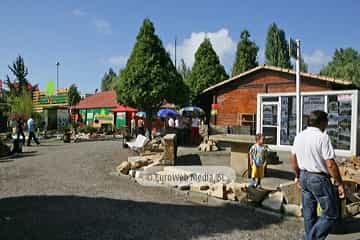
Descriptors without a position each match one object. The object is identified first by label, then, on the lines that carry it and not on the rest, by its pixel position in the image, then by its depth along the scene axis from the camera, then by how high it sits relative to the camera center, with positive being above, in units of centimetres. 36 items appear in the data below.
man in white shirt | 341 -68
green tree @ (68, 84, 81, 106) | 3825 +258
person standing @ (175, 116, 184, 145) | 1548 -96
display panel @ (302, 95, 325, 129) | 1276 +69
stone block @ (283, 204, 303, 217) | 508 -158
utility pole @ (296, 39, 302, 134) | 691 +113
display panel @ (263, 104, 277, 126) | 1423 +18
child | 665 -93
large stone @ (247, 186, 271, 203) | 569 -147
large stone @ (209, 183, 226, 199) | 610 -153
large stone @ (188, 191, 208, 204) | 607 -170
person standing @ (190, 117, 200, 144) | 1595 -93
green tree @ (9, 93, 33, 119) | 2957 +78
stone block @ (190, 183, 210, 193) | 657 -157
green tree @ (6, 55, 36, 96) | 4056 +504
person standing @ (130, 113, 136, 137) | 2281 -76
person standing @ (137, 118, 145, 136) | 1792 -86
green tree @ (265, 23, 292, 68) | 4406 +1075
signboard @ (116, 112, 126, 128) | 3059 -35
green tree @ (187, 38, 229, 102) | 2747 +439
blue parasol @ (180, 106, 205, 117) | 2000 +34
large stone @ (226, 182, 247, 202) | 589 -150
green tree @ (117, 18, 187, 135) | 1522 +200
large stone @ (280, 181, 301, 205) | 536 -137
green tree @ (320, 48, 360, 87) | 4215 +839
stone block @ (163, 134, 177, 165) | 875 -105
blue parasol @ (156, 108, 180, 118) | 1927 +21
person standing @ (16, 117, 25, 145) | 1559 -71
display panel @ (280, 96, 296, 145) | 1359 -7
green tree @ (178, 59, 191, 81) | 5871 +985
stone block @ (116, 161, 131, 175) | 851 -150
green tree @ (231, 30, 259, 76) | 3372 +722
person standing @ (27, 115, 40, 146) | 1722 -93
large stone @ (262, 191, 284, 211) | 535 -154
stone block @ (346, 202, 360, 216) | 500 -153
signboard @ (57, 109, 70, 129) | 2994 -36
